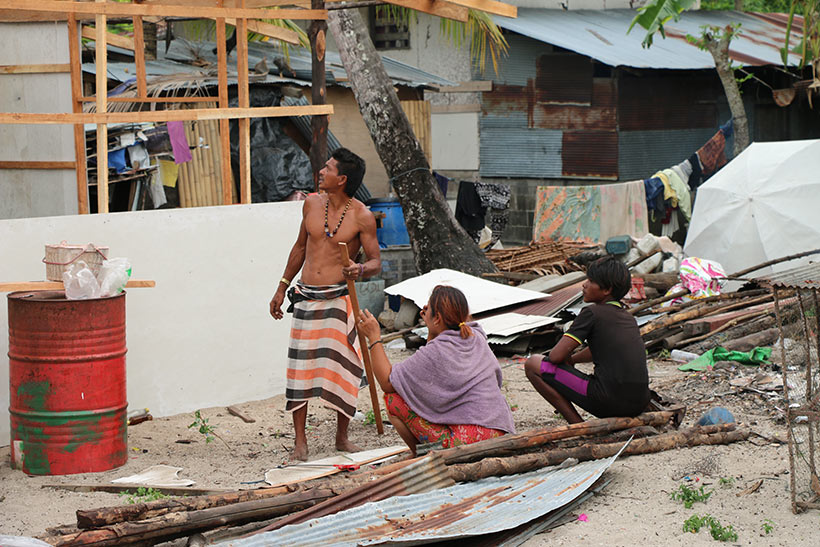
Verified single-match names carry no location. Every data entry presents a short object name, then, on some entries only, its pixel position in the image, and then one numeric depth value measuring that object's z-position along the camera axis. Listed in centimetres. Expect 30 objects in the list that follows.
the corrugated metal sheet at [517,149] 3516
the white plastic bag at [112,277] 1099
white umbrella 2309
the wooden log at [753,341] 1620
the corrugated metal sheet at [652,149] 3394
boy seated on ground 1092
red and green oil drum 1063
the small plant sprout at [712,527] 829
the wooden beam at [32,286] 1047
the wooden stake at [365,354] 1116
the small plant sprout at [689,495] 912
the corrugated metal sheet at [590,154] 3375
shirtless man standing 1164
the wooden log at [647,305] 1845
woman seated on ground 995
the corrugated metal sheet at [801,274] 1576
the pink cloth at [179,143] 2055
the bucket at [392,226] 2527
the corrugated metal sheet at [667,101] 3400
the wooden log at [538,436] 945
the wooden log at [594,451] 930
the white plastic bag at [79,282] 1076
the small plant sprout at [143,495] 955
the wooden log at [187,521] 758
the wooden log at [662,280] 2228
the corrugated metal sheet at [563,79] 3412
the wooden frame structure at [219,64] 1235
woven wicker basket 1086
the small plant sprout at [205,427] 1277
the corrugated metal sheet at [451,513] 786
